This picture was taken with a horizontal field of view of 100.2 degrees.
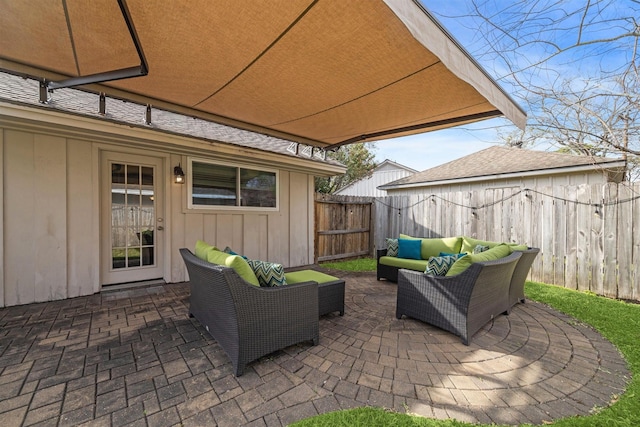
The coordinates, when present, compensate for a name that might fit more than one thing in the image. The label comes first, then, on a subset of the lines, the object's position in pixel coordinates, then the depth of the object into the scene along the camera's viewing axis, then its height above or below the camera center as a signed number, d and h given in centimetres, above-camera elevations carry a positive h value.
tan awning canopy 176 +129
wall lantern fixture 491 +68
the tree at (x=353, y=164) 1814 +338
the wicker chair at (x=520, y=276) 376 -94
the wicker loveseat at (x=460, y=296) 279 -97
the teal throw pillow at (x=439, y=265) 315 -65
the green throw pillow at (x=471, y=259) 288 -54
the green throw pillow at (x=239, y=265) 236 -49
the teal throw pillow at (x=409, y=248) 521 -73
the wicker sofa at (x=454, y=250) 380 -92
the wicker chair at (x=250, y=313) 226 -95
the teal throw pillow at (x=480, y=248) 420 -59
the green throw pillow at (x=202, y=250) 297 -45
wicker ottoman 332 -101
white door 453 -12
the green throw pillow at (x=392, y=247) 545 -74
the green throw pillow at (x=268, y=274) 268 -63
